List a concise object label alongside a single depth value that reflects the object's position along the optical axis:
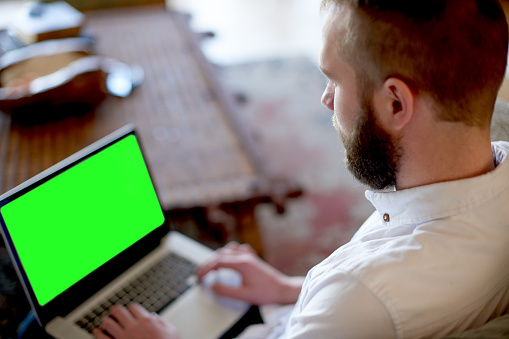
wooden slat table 1.37
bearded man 0.68
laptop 0.90
